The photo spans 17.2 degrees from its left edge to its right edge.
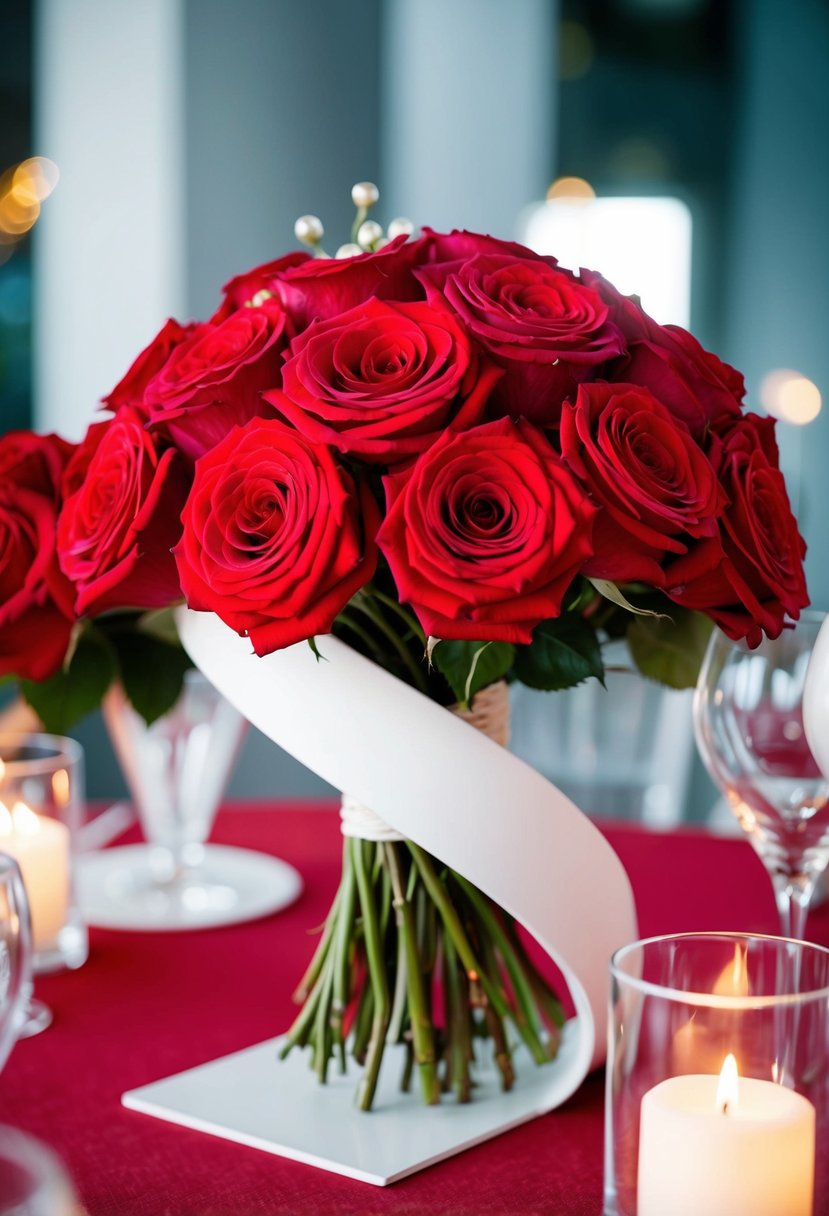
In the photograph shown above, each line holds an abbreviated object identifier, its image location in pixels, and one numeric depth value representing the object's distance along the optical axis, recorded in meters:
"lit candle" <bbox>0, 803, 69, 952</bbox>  1.69
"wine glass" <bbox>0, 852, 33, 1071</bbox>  1.31
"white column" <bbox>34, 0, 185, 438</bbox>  4.95
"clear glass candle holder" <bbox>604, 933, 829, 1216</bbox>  1.17
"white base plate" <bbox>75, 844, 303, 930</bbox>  1.81
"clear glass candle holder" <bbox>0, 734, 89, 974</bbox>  1.69
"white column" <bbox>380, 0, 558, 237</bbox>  6.71
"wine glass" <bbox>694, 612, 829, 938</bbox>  1.55
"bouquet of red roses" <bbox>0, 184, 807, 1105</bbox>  1.28
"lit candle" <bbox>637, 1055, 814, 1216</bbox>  1.17
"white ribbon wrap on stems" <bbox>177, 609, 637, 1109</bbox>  1.37
